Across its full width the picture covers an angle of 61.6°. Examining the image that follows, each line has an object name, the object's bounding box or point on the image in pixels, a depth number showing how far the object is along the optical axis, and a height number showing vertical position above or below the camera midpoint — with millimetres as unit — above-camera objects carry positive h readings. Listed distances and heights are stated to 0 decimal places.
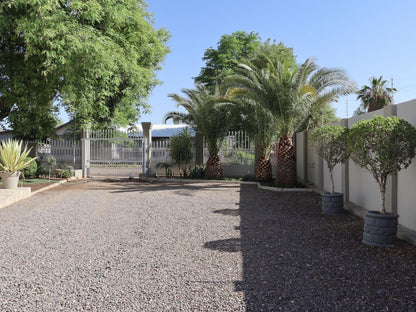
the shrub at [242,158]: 16845 +26
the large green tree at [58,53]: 11039 +3728
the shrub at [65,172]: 15969 -573
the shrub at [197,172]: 16141 -612
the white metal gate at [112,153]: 17438 +307
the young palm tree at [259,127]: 14547 +1357
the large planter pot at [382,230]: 5199 -1082
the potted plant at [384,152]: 5180 +93
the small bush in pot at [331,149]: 7672 +202
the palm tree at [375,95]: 34750 +6601
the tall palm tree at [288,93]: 12398 +2390
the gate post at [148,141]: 17250 +877
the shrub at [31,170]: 15430 -447
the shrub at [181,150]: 16672 +428
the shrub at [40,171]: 16312 -525
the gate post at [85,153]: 17500 +301
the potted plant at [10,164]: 10656 -135
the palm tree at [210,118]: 15805 +1872
